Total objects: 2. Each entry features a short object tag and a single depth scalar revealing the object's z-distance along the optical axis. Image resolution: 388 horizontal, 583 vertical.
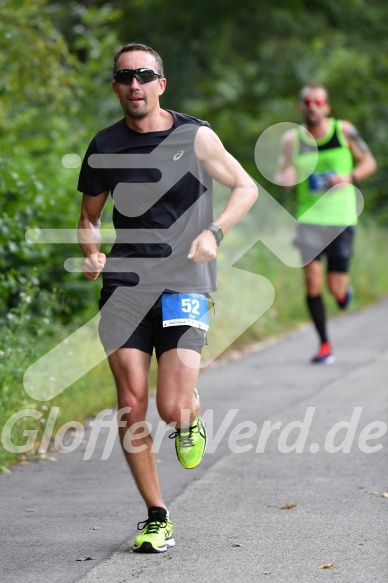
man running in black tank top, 10.54
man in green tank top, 21.83
